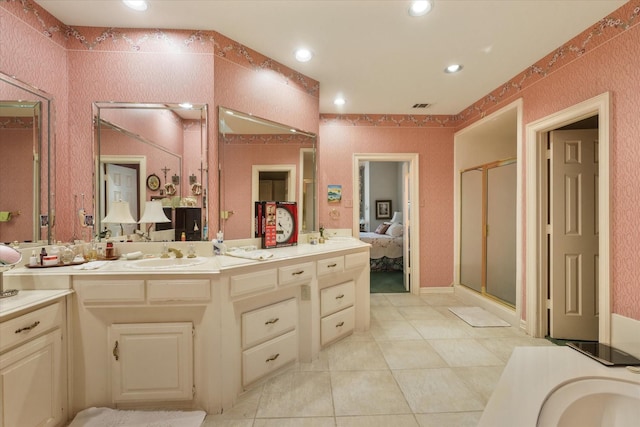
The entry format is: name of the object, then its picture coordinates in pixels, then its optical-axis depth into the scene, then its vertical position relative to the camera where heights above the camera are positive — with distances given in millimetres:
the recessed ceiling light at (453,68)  2596 +1373
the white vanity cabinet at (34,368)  1191 -722
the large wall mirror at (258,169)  2188 +400
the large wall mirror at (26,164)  1620 +320
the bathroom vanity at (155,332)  1491 -665
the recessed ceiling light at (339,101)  3271 +1357
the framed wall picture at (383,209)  7461 +97
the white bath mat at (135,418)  1460 -1111
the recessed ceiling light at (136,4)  1779 +1374
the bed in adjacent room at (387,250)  5129 -700
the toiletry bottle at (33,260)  1619 -265
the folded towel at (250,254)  1801 -279
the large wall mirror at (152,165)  2002 +369
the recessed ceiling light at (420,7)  1777 +1348
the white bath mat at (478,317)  2861 -1158
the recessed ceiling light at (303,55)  2334 +1369
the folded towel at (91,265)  1551 -296
